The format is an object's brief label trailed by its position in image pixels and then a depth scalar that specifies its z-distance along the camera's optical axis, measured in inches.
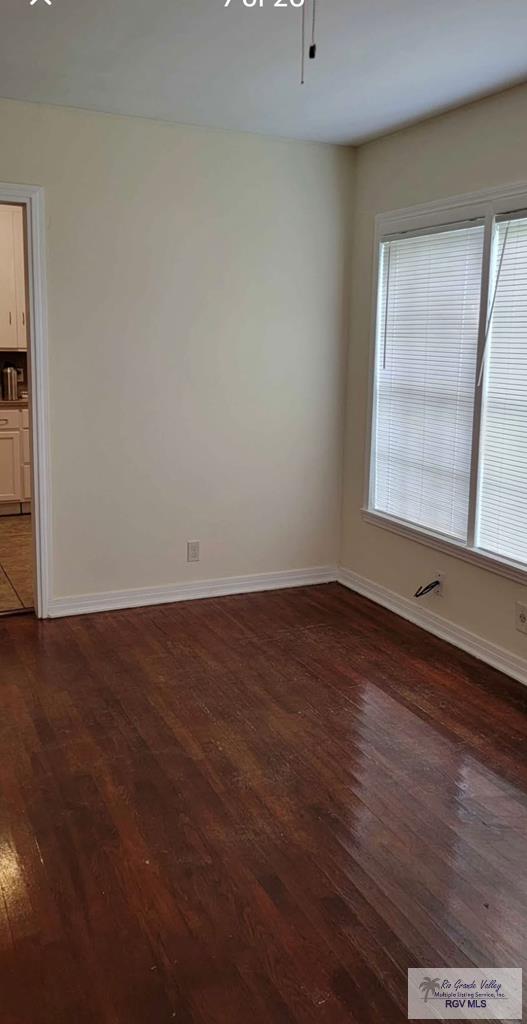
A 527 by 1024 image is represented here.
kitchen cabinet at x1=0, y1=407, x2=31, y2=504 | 263.3
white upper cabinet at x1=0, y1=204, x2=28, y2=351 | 253.4
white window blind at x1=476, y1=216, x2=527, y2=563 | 141.7
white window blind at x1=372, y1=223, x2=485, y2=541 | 156.2
